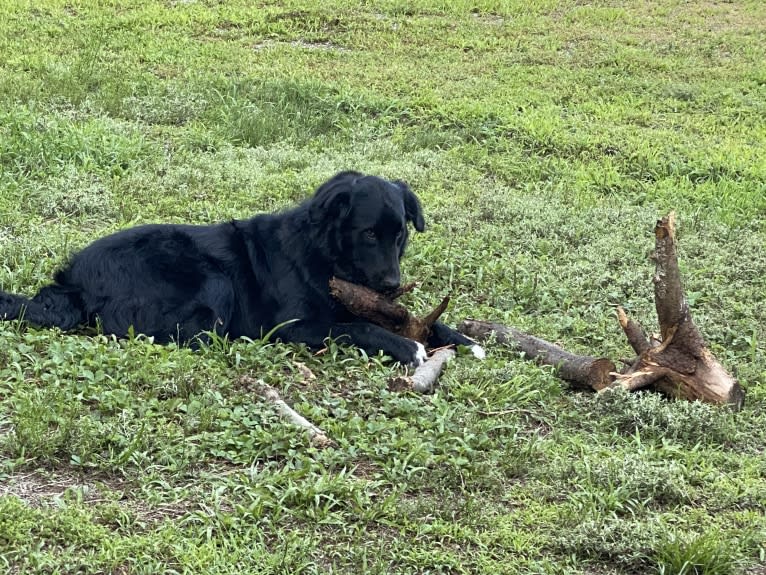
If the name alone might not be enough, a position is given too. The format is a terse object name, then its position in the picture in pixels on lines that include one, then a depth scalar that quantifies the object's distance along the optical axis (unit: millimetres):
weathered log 5746
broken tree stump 5512
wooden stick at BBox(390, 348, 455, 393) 5523
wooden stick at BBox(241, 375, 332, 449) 4789
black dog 6152
